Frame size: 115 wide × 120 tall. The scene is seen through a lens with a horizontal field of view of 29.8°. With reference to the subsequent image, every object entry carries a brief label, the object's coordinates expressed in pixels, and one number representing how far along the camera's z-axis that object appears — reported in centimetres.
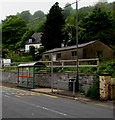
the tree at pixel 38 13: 14523
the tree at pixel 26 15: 12699
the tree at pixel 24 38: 7031
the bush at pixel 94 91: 1310
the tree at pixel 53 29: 4781
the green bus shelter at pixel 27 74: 1908
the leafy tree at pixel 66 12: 8616
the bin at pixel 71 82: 1558
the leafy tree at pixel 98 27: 4303
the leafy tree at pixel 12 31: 7531
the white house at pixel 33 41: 6800
